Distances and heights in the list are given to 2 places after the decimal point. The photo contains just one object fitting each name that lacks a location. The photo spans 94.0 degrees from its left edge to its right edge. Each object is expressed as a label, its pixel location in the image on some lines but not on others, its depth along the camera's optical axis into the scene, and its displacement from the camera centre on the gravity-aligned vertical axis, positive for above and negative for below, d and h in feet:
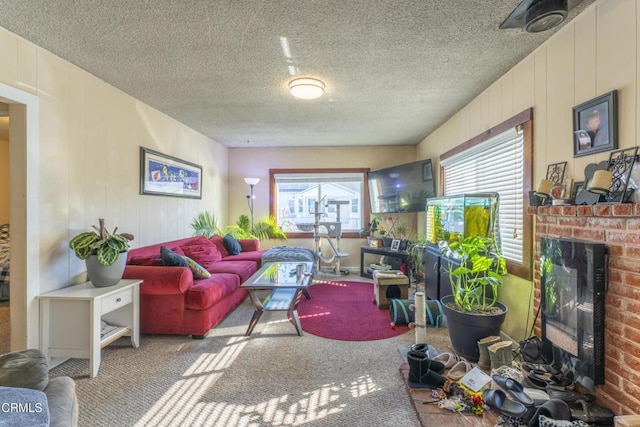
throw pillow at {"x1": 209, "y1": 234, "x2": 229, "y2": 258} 15.07 -1.70
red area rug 9.36 -3.78
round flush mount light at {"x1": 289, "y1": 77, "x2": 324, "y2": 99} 8.96 +3.79
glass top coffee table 9.16 -2.26
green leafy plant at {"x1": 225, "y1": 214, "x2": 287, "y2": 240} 18.89 -1.10
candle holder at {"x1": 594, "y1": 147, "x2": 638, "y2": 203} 4.83 +0.62
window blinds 8.35 +1.10
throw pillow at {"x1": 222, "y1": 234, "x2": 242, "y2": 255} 15.37 -1.73
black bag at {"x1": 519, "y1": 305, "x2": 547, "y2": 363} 6.46 -3.07
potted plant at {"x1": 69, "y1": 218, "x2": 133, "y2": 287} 7.55 -1.06
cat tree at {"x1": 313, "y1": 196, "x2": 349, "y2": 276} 17.13 -1.43
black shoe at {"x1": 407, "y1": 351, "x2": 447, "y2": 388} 6.24 -3.47
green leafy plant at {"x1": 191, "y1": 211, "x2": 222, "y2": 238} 15.24 -0.68
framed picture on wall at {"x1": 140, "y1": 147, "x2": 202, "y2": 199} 11.34 +1.57
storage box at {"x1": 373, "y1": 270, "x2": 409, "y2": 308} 11.52 -2.99
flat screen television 15.08 +1.30
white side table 7.01 -2.65
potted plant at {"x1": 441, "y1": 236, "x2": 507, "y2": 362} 7.24 -2.48
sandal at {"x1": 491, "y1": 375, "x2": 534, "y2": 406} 5.20 -3.25
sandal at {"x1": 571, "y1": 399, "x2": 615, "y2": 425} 4.84 -3.35
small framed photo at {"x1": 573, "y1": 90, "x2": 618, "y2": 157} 5.28 +1.62
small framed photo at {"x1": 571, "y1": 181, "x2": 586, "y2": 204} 5.98 +0.45
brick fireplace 4.60 -1.48
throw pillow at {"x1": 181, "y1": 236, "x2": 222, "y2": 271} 12.50 -1.73
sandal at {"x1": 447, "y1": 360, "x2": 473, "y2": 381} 6.48 -3.55
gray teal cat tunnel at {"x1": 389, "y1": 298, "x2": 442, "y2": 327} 9.86 -3.41
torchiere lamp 17.74 +1.43
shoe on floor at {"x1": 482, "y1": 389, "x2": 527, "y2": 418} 5.04 -3.39
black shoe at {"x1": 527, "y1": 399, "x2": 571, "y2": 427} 4.81 -3.27
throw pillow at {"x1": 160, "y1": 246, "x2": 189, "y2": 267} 9.24 -1.49
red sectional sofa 8.79 -2.60
